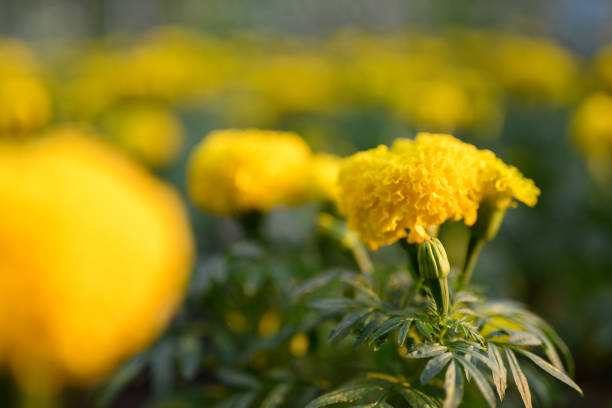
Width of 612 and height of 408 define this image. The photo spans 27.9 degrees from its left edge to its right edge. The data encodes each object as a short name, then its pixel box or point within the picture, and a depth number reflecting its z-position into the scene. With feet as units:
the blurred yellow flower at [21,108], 3.17
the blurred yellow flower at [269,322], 2.33
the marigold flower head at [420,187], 1.84
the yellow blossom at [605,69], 3.94
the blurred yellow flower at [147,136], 3.79
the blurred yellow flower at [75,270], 2.06
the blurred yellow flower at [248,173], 2.27
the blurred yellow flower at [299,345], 2.19
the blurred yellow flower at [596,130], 3.26
